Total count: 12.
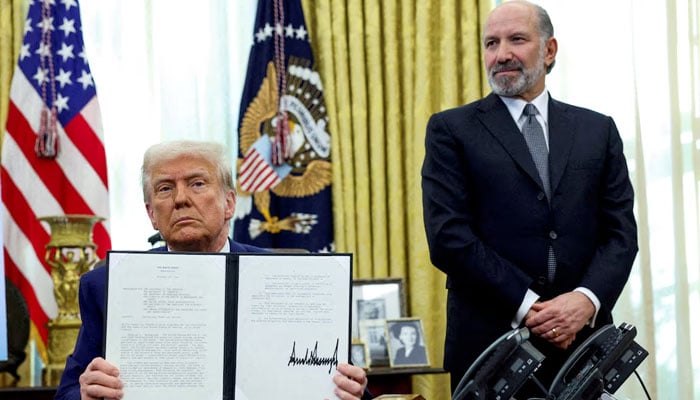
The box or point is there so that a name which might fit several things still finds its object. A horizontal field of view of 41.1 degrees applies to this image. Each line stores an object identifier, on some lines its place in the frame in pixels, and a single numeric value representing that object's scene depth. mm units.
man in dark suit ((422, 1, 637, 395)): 2775
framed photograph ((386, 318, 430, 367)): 4305
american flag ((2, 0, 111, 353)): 4852
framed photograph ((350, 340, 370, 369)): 4281
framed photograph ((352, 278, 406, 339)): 4590
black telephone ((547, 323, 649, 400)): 2180
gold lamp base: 4363
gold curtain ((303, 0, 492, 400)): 4930
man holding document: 2297
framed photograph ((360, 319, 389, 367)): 4332
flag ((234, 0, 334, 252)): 4945
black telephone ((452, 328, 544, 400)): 2066
